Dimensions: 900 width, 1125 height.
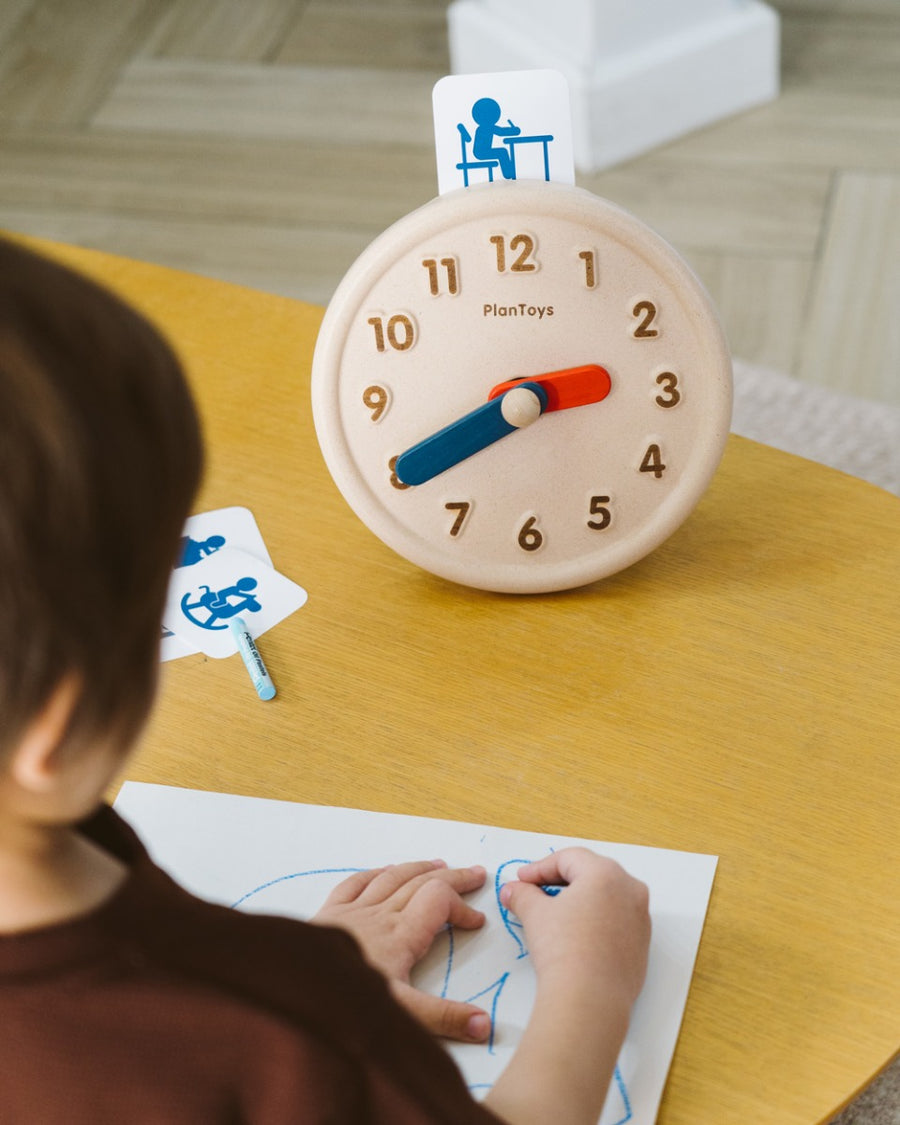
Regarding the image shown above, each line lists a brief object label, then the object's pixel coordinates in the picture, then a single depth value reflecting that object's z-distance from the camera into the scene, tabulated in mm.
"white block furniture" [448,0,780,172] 2471
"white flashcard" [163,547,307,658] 917
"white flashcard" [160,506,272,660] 981
